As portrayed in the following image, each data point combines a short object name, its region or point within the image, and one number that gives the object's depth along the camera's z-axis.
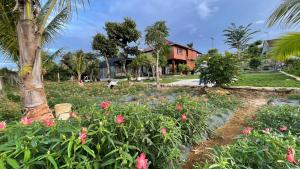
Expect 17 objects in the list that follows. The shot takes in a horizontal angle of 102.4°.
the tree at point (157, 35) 8.80
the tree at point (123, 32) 13.34
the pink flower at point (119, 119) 1.02
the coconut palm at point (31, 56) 2.14
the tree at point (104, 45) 13.87
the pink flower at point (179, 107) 1.80
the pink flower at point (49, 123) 0.97
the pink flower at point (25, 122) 0.99
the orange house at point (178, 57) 19.62
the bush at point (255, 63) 17.45
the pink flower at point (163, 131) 1.14
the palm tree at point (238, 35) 26.03
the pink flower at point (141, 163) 0.79
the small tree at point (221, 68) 5.54
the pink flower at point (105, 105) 1.23
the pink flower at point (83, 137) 0.81
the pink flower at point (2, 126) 0.89
